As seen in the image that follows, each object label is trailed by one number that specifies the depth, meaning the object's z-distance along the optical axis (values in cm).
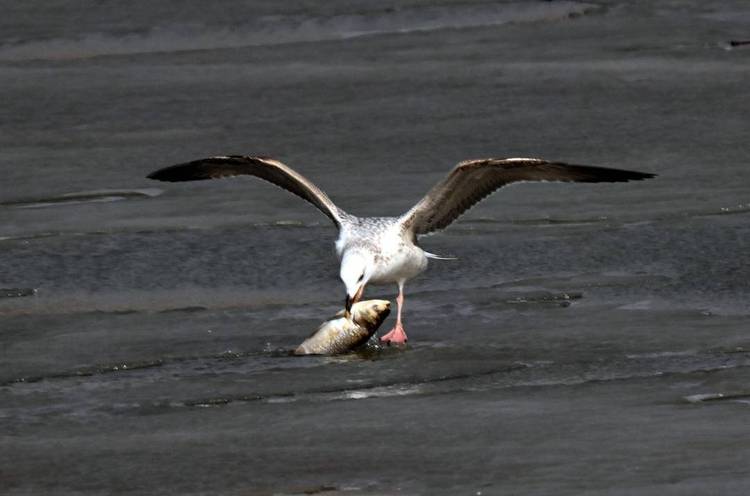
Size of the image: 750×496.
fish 1647
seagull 1802
